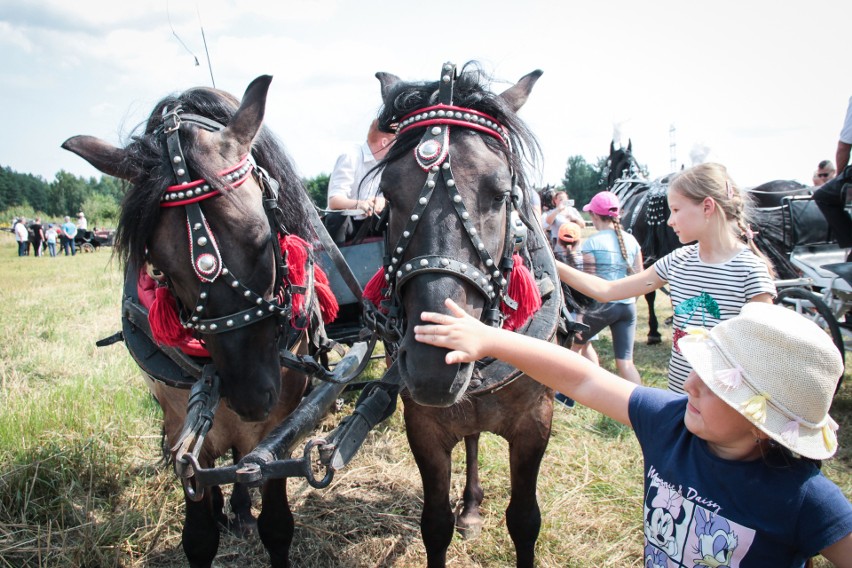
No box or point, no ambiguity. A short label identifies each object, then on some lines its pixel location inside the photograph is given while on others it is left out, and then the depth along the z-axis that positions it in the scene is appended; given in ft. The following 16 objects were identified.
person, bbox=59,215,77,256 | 96.33
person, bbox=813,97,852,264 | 13.56
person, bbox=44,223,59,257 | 90.48
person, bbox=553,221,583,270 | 12.66
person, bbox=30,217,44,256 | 90.94
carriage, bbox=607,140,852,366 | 13.52
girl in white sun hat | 3.67
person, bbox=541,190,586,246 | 21.91
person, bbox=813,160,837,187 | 25.73
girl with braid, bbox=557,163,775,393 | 7.70
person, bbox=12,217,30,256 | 88.33
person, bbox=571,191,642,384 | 13.71
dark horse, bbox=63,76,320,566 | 6.00
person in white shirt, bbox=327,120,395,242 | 12.29
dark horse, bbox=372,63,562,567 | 5.22
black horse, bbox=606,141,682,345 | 23.29
